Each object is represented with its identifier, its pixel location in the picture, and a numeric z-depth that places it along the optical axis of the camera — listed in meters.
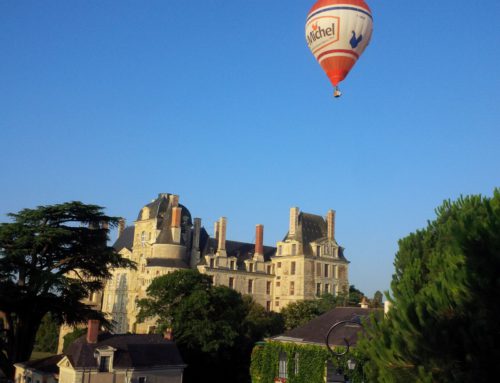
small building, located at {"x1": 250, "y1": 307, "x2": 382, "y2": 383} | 23.98
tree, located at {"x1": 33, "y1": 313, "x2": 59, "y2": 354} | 65.31
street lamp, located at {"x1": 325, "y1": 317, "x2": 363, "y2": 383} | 13.42
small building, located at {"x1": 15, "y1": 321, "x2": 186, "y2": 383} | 27.17
